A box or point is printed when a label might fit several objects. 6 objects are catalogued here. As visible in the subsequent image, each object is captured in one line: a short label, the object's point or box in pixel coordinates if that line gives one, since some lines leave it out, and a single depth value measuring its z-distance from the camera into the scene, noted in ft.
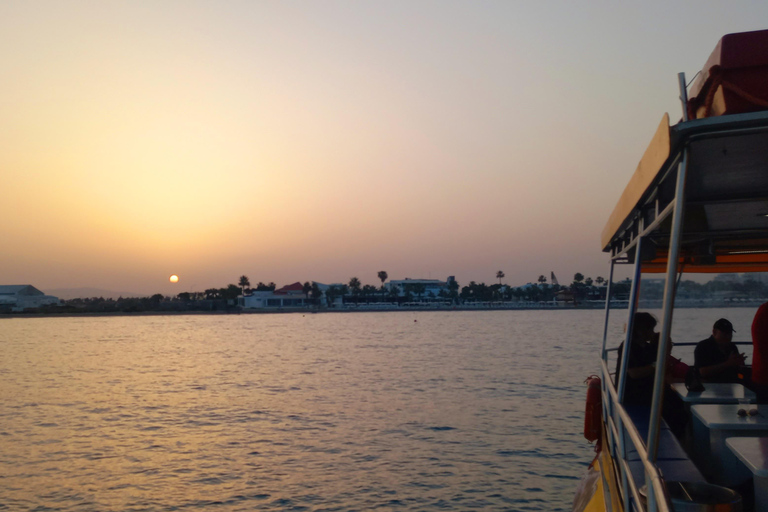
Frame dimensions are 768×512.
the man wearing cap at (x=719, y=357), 21.38
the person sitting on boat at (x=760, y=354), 14.80
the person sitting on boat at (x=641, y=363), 18.13
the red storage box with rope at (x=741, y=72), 7.83
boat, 7.96
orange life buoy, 23.34
